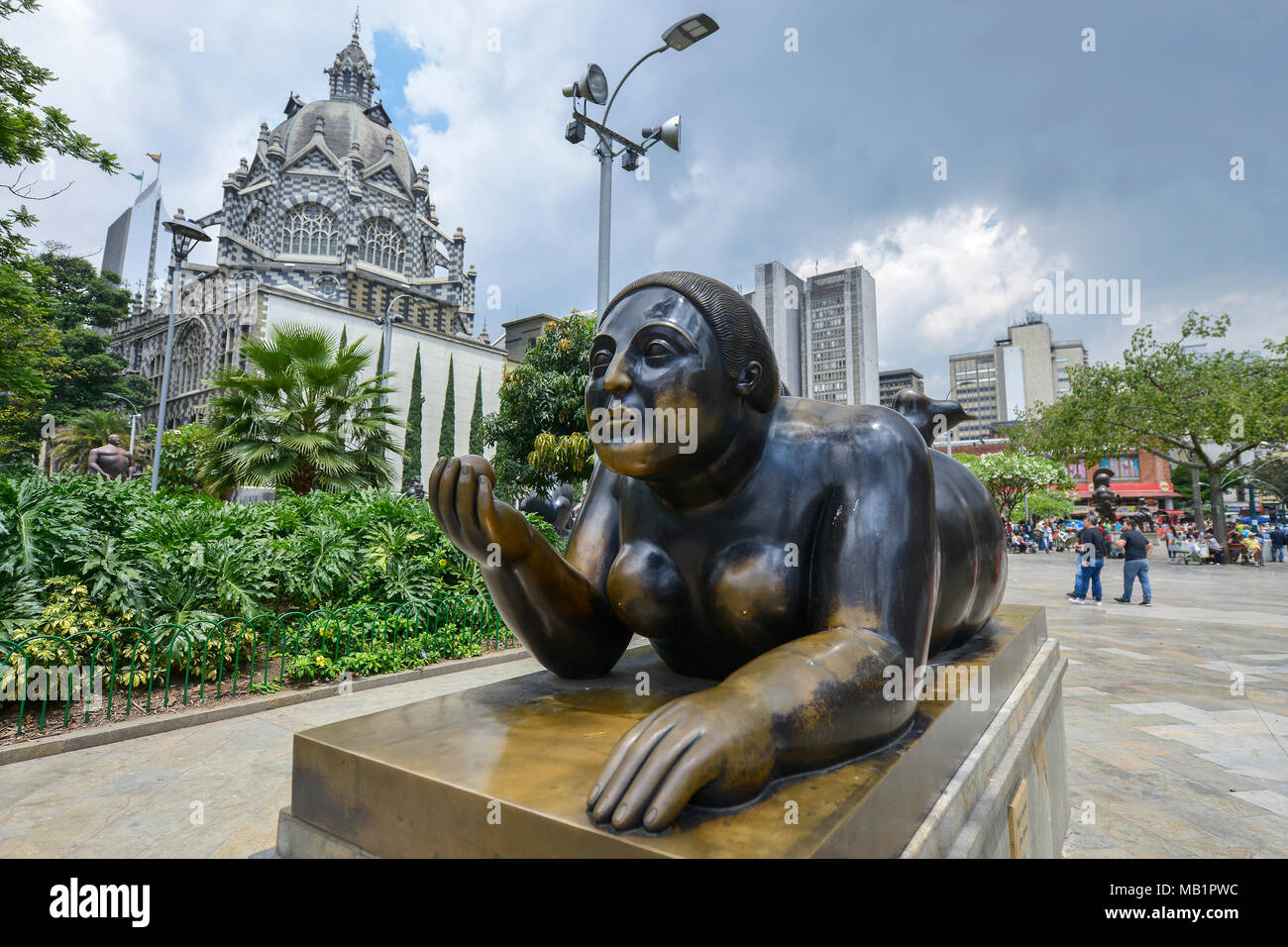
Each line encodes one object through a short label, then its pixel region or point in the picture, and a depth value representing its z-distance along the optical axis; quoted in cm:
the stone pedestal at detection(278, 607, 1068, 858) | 103
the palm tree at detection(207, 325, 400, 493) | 962
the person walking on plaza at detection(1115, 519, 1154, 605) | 1194
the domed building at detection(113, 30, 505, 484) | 4016
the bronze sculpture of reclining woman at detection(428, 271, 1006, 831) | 130
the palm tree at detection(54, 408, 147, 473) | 3281
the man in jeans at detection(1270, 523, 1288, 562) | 2680
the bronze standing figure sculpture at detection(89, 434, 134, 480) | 1188
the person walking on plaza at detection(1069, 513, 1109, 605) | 1153
